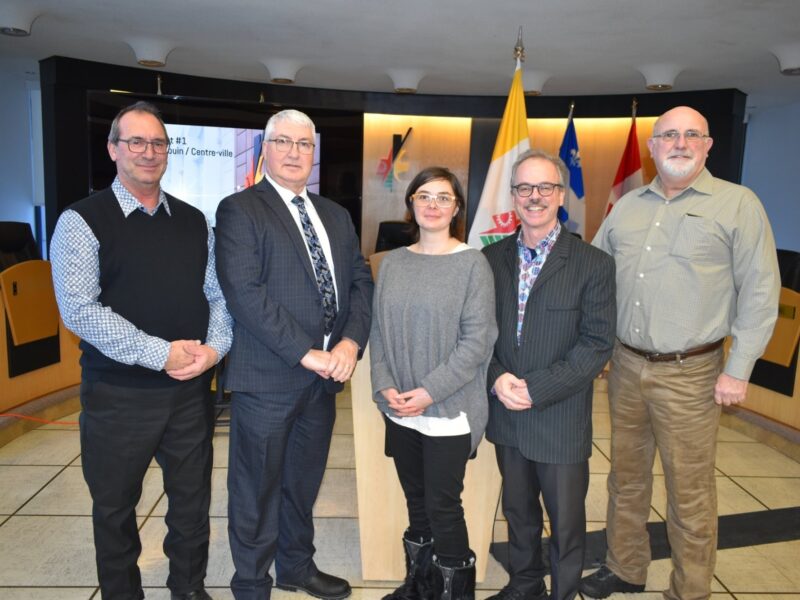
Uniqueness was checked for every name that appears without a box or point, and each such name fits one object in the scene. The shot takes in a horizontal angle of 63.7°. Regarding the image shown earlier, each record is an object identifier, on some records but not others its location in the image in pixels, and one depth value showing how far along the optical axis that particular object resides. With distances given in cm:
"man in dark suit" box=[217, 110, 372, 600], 206
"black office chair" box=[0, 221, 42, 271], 543
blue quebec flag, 637
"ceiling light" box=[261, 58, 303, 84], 667
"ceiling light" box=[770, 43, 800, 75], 561
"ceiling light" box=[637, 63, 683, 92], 634
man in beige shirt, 217
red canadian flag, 703
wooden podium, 247
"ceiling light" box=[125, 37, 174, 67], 593
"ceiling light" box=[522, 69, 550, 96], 683
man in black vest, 194
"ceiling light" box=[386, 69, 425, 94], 697
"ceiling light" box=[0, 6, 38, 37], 505
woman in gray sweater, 204
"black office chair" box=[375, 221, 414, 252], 813
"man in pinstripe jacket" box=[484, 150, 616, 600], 205
